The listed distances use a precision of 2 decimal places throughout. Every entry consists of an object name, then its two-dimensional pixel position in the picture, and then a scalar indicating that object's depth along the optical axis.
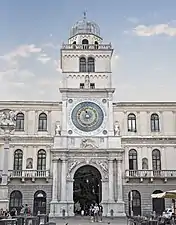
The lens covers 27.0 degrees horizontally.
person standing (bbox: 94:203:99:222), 32.64
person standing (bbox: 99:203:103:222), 34.28
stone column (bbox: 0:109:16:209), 23.31
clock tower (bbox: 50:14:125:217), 36.53
